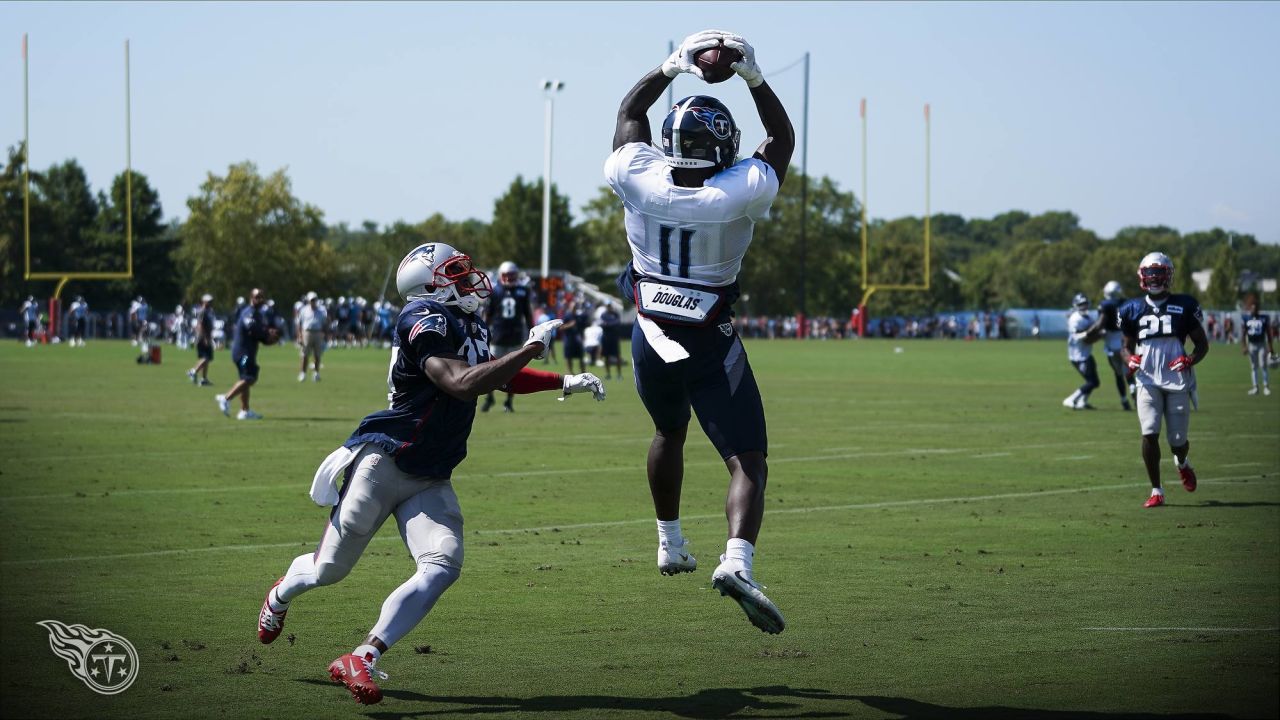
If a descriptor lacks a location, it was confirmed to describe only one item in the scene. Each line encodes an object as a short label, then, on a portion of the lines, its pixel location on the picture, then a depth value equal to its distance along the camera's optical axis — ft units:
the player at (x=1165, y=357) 46.21
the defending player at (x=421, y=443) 21.90
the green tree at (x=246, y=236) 341.41
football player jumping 24.03
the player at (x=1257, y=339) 106.42
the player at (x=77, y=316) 216.33
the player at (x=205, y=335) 104.69
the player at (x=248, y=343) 77.20
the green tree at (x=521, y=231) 387.34
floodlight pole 224.94
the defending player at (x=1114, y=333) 83.74
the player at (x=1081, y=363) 88.12
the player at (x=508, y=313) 84.84
